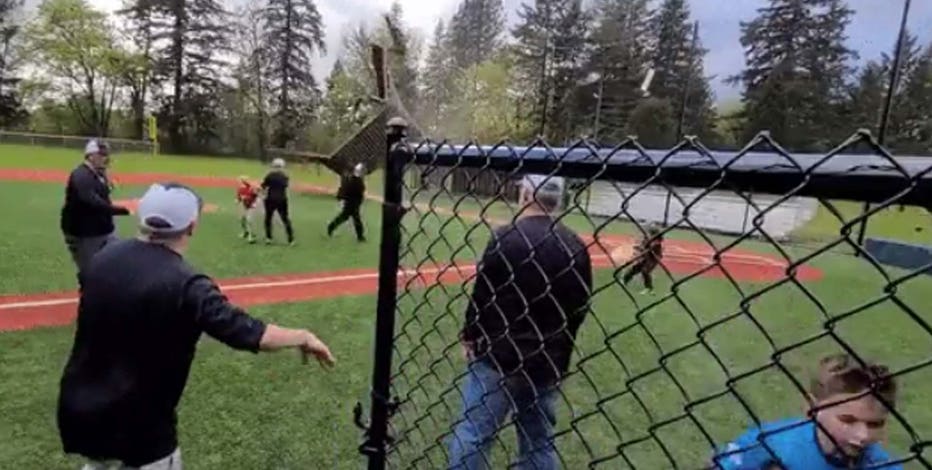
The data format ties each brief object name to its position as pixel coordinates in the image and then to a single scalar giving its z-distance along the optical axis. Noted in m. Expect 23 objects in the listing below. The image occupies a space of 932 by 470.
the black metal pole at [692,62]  29.06
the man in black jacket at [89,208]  5.60
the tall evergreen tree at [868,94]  26.11
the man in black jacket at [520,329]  2.52
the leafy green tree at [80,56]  44.66
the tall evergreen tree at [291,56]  49.62
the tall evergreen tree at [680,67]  34.22
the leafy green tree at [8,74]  43.66
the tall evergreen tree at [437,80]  44.47
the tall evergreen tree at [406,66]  35.60
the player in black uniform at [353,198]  13.16
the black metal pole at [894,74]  16.22
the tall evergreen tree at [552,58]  40.66
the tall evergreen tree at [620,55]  37.84
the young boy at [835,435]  1.32
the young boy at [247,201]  12.97
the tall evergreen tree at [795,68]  30.44
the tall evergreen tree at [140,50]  46.59
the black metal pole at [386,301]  1.89
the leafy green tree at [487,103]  40.72
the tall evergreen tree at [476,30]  51.81
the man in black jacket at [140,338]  2.28
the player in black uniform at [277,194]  12.45
